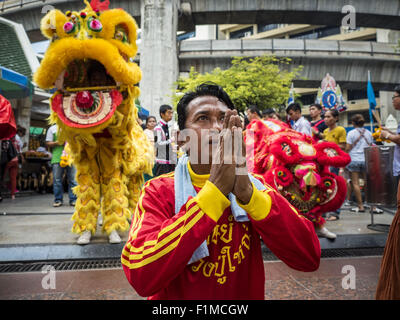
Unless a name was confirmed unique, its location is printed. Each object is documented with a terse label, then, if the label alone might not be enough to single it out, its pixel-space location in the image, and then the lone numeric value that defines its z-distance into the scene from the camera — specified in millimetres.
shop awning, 7020
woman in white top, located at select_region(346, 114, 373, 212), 6121
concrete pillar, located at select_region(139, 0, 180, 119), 13633
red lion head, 3320
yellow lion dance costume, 2984
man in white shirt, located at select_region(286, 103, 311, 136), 4970
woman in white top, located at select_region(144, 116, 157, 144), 5336
